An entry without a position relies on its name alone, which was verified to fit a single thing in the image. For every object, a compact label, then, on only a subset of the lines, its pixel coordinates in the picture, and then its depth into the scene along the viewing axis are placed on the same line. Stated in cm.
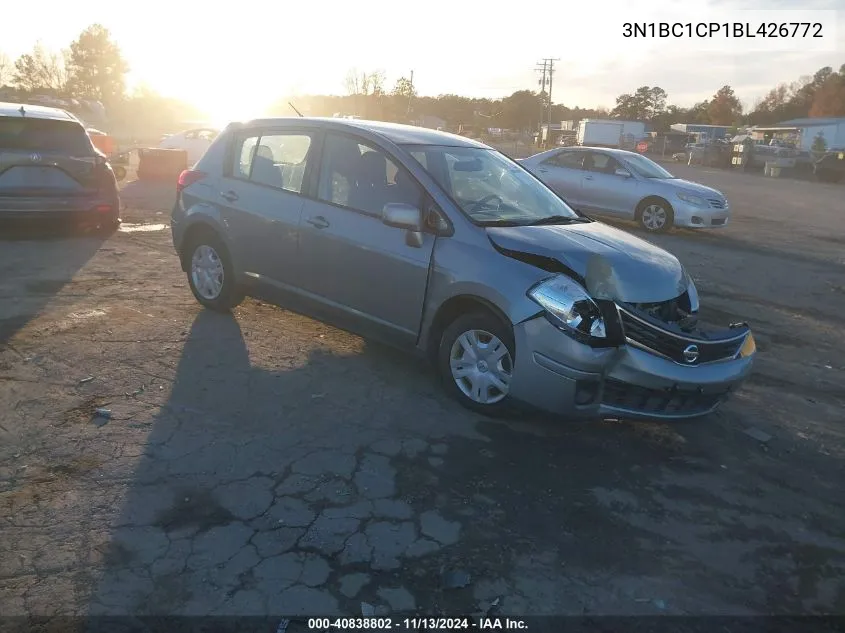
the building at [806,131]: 6875
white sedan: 2177
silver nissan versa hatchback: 392
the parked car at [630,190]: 1279
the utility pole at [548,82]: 7119
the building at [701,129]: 7848
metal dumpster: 1697
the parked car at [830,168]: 3447
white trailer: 5653
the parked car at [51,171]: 817
